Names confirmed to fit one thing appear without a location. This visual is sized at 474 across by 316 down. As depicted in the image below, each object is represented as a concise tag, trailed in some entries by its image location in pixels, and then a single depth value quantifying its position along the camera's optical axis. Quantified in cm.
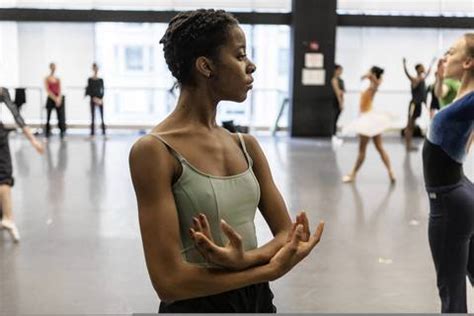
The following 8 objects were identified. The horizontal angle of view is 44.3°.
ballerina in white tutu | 774
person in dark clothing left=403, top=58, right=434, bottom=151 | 1178
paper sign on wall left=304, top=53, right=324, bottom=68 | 1364
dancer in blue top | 248
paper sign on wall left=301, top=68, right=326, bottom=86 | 1366
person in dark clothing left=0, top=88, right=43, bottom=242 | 497
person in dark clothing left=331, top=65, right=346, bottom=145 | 1313
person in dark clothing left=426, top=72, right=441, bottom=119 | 998
